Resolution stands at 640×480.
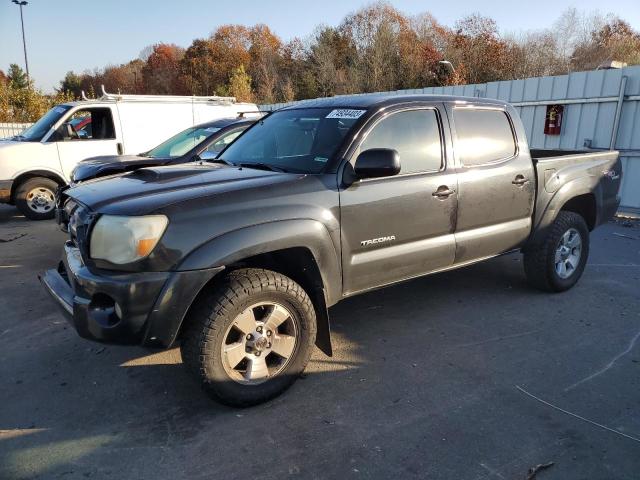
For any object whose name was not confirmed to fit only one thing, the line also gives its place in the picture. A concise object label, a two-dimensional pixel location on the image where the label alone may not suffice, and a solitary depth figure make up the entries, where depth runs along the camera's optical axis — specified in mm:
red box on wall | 9617
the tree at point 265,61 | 34375
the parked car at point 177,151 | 6406
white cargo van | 8500
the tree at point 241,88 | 28430
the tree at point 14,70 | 50481
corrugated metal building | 8648
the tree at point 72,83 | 64562
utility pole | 34988
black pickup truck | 2691
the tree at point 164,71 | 57844
